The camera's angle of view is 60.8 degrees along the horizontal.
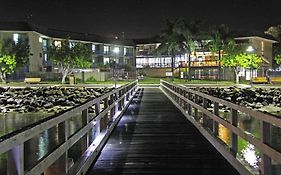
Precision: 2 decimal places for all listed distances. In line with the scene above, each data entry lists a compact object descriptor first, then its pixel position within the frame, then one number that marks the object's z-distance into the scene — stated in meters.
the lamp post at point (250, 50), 41.09
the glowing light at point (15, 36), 46.24
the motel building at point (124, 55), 46.61
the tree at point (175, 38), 41.41
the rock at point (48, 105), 16.57
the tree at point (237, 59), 38.78
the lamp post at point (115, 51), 64.64
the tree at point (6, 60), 38.42
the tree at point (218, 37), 42.62
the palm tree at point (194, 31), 41.39
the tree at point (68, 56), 39.38
